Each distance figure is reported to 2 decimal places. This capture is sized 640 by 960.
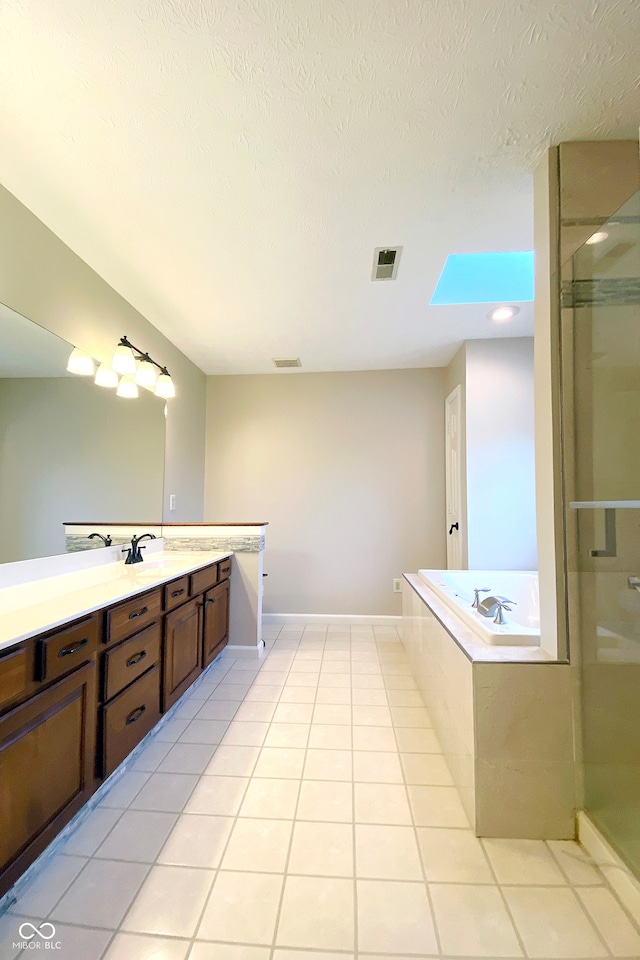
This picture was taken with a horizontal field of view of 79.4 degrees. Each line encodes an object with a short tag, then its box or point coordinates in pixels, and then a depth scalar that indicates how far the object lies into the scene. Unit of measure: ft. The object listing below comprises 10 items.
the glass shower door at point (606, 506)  3.83
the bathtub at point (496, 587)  7.56
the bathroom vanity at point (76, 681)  3.36
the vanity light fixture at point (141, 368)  7.26
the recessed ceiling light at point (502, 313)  8.13
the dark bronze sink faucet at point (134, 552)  7.55
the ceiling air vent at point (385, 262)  6.35
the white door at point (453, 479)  10.29
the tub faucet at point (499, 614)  6.01
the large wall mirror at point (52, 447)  5.31
